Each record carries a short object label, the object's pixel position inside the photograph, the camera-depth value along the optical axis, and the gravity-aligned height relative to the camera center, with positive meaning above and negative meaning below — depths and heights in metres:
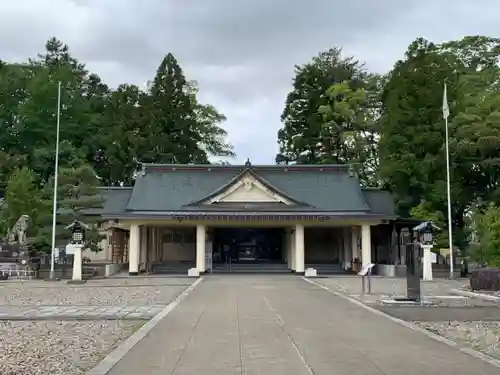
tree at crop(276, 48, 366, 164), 51.31 +12.68
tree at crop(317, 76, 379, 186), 46.59 +9.42
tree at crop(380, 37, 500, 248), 28.53 +5.72
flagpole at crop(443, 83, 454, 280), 27.11 +2.22
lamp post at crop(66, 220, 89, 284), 26.27 +0.13
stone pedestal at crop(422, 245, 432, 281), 26.34 -0.75
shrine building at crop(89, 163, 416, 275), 30.50 +1.32
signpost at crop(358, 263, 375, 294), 18.16 -0.81
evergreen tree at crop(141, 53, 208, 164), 50.97 +11.10
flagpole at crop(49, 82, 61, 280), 26.80 +0.45
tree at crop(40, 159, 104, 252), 28.92 +2.42
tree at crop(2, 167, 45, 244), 31.20 +2.19
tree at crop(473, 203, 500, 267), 21.64 +0.37
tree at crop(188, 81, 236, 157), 57.16 +11.12
